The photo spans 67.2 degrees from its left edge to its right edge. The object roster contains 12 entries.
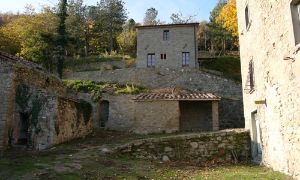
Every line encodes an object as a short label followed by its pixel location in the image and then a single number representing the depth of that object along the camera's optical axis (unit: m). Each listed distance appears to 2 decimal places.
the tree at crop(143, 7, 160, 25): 39.75
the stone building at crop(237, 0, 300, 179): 5.64
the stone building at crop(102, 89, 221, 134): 13.66
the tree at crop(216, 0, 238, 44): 22.94
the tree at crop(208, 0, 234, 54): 27.90
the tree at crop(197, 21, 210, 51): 31.91
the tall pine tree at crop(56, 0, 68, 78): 21.91
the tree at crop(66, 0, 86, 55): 28.56
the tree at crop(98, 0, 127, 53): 30.29
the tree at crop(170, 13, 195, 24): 31.95
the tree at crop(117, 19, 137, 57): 29.63
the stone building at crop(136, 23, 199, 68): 20.73
